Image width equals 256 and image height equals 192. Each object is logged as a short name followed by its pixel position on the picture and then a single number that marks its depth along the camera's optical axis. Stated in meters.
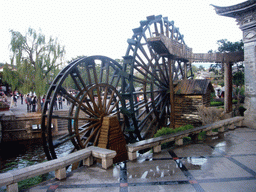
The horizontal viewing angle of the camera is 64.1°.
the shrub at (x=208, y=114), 9.61
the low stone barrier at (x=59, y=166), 3.42
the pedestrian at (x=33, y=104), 18.03
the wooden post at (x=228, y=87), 11.93
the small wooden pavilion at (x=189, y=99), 10.31
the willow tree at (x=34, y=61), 16.67
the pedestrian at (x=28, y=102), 18.31
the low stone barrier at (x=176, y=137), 5.39
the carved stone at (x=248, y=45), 9.39
